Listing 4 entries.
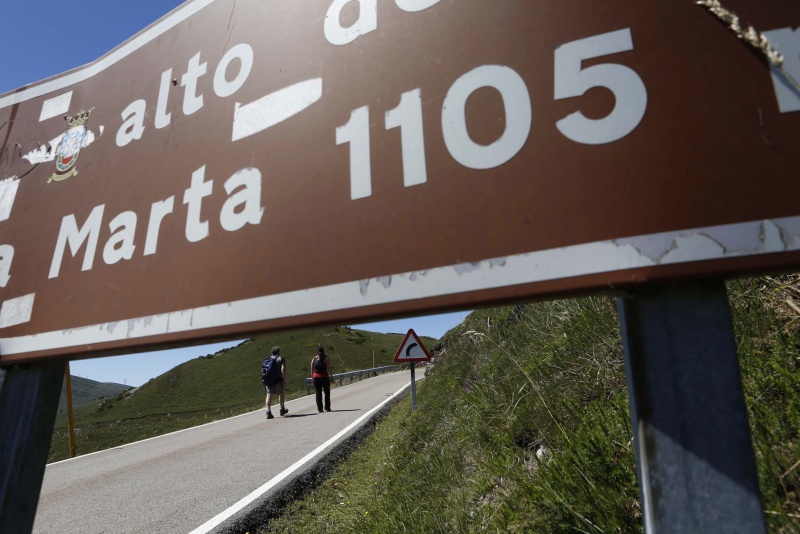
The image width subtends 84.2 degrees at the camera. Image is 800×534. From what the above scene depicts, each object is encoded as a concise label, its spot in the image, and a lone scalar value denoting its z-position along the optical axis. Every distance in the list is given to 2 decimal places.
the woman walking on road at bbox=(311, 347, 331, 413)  11.79
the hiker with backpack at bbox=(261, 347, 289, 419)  11.49
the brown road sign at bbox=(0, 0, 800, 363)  0.66
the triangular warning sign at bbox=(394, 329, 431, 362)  10.28
